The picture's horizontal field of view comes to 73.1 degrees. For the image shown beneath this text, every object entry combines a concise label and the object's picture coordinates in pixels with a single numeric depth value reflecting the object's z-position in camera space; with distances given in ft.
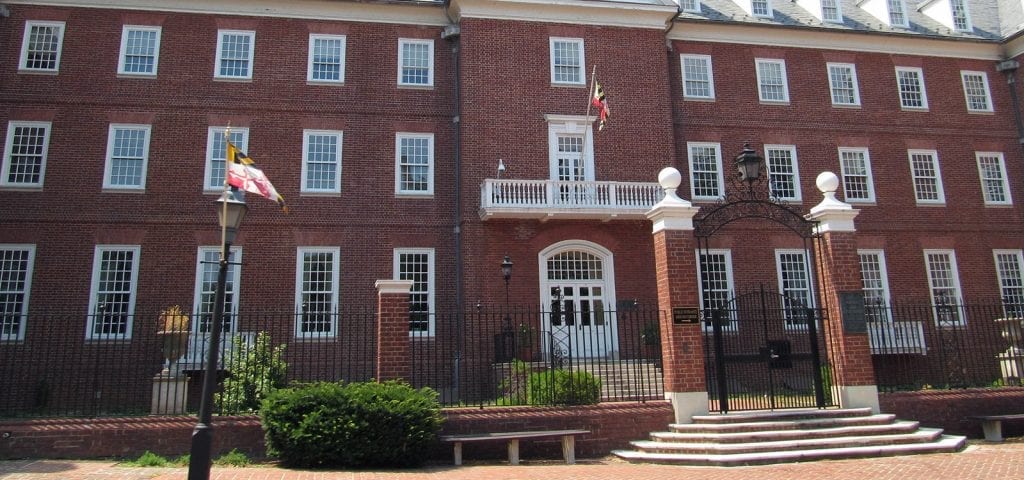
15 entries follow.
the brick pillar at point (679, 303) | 39.96
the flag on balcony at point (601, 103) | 62.90
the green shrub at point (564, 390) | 41.19
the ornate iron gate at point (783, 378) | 40.42
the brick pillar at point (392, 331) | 39.88
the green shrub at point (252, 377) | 41.47
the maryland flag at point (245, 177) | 32.73
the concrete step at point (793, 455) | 35.09
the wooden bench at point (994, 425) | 42.16
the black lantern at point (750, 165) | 42.50
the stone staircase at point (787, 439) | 35.88
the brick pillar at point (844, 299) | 41.63
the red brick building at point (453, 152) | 66.54
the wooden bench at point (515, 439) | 36.68
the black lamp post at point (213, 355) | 27.30
